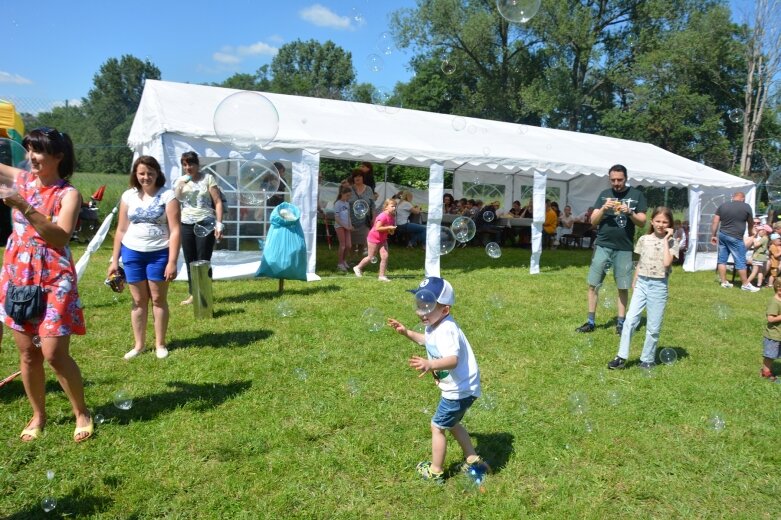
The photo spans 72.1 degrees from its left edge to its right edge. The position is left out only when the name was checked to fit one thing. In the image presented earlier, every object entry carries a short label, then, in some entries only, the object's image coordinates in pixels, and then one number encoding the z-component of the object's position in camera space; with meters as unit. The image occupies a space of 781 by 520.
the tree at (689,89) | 30.33
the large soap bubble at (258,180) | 8.37
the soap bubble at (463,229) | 8.43
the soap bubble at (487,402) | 3.90
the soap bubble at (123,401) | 3.39
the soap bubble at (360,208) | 9.28
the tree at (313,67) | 56.72
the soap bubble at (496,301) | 7.31
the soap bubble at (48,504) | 2.49
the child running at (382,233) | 8.24
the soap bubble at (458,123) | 12.17
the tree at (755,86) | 26.98
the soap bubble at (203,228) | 6.09
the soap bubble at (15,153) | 2.80
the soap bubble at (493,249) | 8.62
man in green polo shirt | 5.55
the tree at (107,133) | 15.65
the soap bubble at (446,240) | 9.03
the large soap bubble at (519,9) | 6.36
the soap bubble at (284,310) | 5.98
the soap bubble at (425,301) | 2.54
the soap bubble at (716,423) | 3.71
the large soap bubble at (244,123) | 6.19
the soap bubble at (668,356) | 5.12
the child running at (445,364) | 2.60
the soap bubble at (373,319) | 5.73
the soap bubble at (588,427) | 3.61
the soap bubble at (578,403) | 3.85
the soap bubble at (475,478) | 2.86
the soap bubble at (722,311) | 7.13
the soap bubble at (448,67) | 8.38
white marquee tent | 8.09
